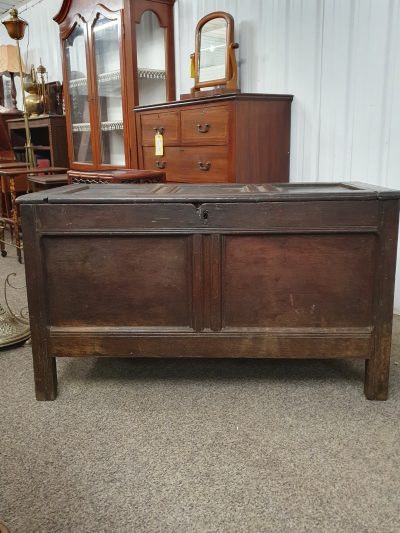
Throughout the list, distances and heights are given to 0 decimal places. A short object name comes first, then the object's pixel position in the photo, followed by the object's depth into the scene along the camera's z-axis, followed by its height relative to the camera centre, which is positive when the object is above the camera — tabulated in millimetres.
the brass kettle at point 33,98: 5340 +504
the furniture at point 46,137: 4957 +102
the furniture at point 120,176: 2890 -180
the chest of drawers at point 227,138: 2738 +34
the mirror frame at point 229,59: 3041 +498
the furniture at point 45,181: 3791 -260
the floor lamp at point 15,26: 3634 +857
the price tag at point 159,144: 3256 +5
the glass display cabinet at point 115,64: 3684 +612
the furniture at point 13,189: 4000 -367
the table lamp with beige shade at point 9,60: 5711 +974
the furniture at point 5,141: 5812 +70
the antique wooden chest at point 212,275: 1682 -443
